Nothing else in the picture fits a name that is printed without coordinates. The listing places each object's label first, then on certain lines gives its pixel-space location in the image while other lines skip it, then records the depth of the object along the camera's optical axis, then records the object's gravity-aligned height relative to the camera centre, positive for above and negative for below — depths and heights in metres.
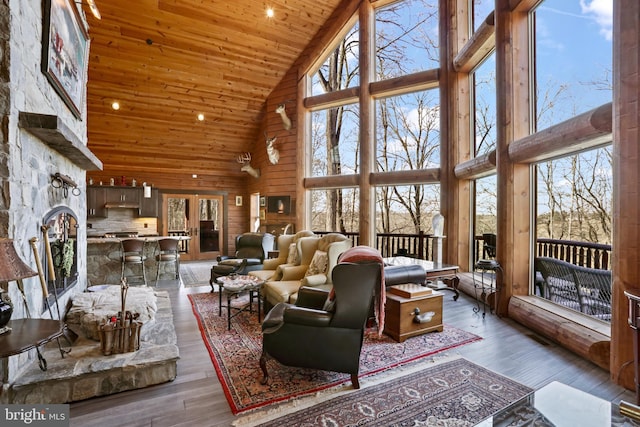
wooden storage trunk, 3.27 -1.12
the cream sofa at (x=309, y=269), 3.74 -0.76
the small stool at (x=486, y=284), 3.92 -1.09
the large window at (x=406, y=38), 6.45 +3.91
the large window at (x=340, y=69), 7.59 +3.74
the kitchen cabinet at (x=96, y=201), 8.00 +0.33
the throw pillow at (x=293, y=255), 4.64 -0.64
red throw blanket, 2.44 -0.37
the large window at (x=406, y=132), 6.77 +1.89
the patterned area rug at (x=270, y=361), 2.32 -1.37
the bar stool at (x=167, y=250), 5.94 -0.71
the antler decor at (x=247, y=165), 9.06 +1.47
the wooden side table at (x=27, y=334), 1.69 -0.74
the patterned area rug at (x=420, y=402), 2.01 -1.37
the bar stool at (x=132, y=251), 5.48 -0.67
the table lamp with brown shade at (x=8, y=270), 1.59 -0.30
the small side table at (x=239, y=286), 3.72 -0.90
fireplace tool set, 2.17 -0.48
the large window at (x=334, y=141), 7.73 +1.91
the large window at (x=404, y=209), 7.37 +0.11
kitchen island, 5.64 -0.88
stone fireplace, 2.06 +0.56
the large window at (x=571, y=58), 3.12 +1.77
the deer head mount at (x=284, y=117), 7.91 +2.55
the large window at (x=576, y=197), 3.26 +0.18
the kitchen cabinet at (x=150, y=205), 8.61 +0.25
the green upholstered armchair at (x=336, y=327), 2.34 -0.89
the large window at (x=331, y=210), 8.08 +0.09
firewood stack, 2.54 -1.02
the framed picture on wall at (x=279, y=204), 8.16 +0.26
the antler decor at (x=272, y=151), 8.28 +1.71
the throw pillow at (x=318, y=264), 3.95 -0.66
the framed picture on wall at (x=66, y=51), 2.61 +1.64
